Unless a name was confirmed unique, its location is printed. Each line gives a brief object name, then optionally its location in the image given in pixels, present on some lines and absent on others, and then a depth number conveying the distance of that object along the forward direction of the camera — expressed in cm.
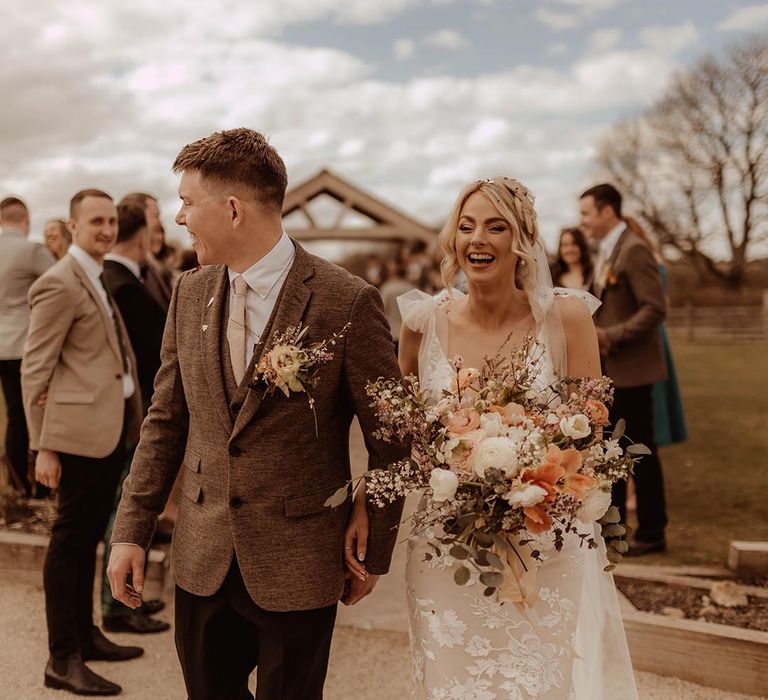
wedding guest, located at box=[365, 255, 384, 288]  1636
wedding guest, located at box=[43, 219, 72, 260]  677
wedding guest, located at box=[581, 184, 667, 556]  545
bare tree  3184
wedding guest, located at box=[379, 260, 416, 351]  1003
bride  278
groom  235
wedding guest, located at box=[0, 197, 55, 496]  603
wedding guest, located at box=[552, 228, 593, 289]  670
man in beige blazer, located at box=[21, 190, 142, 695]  379
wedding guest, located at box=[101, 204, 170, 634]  446
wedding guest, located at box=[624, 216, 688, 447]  611
